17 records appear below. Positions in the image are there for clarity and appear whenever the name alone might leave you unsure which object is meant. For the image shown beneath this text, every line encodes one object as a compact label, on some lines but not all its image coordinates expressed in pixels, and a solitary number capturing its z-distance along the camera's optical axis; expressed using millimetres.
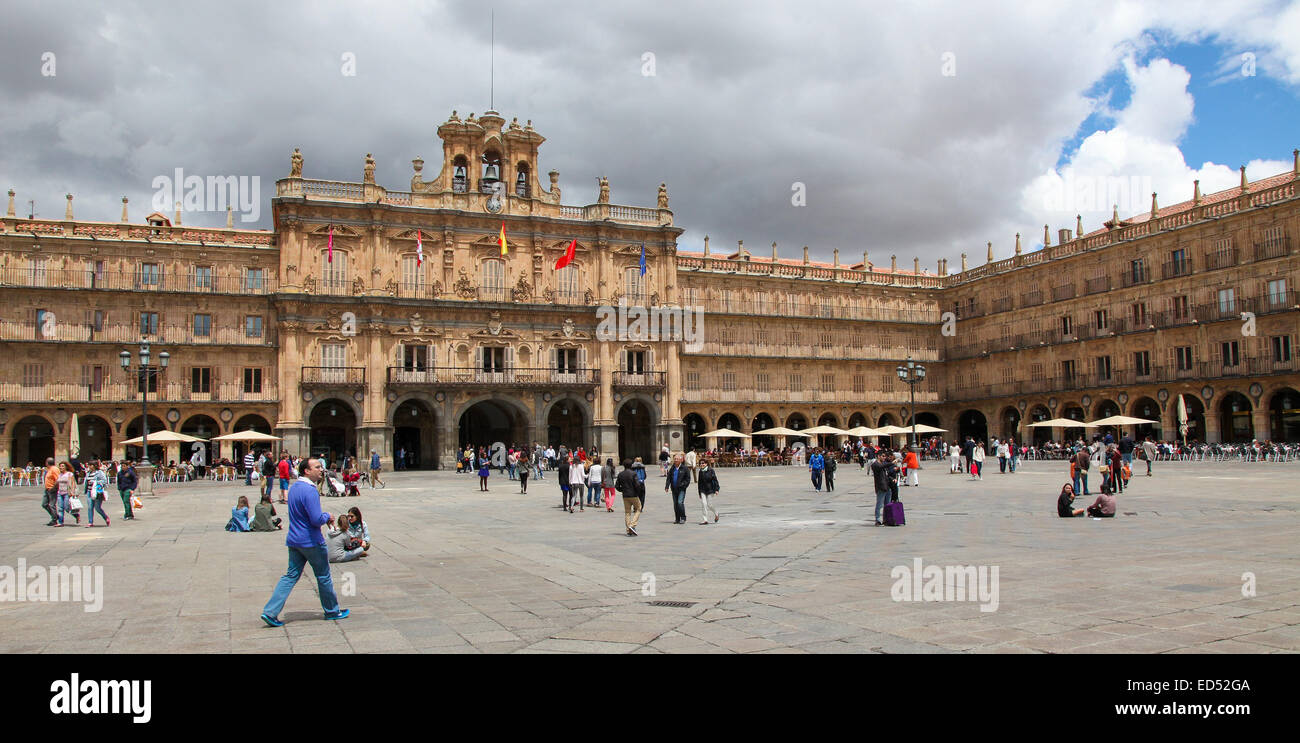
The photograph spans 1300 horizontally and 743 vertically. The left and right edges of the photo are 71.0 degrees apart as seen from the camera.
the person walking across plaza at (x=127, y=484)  18453
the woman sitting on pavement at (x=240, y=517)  16047
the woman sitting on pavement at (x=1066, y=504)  15742
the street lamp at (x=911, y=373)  34594
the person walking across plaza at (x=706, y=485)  16688
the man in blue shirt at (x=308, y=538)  7613
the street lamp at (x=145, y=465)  25672
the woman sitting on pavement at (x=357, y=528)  12312
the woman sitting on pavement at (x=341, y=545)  11461
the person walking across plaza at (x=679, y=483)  16500
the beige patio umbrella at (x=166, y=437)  34909
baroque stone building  41719
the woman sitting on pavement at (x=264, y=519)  16047
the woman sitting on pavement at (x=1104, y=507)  15664
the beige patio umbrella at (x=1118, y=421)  38938
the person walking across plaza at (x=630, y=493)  15016
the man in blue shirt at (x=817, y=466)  25391
